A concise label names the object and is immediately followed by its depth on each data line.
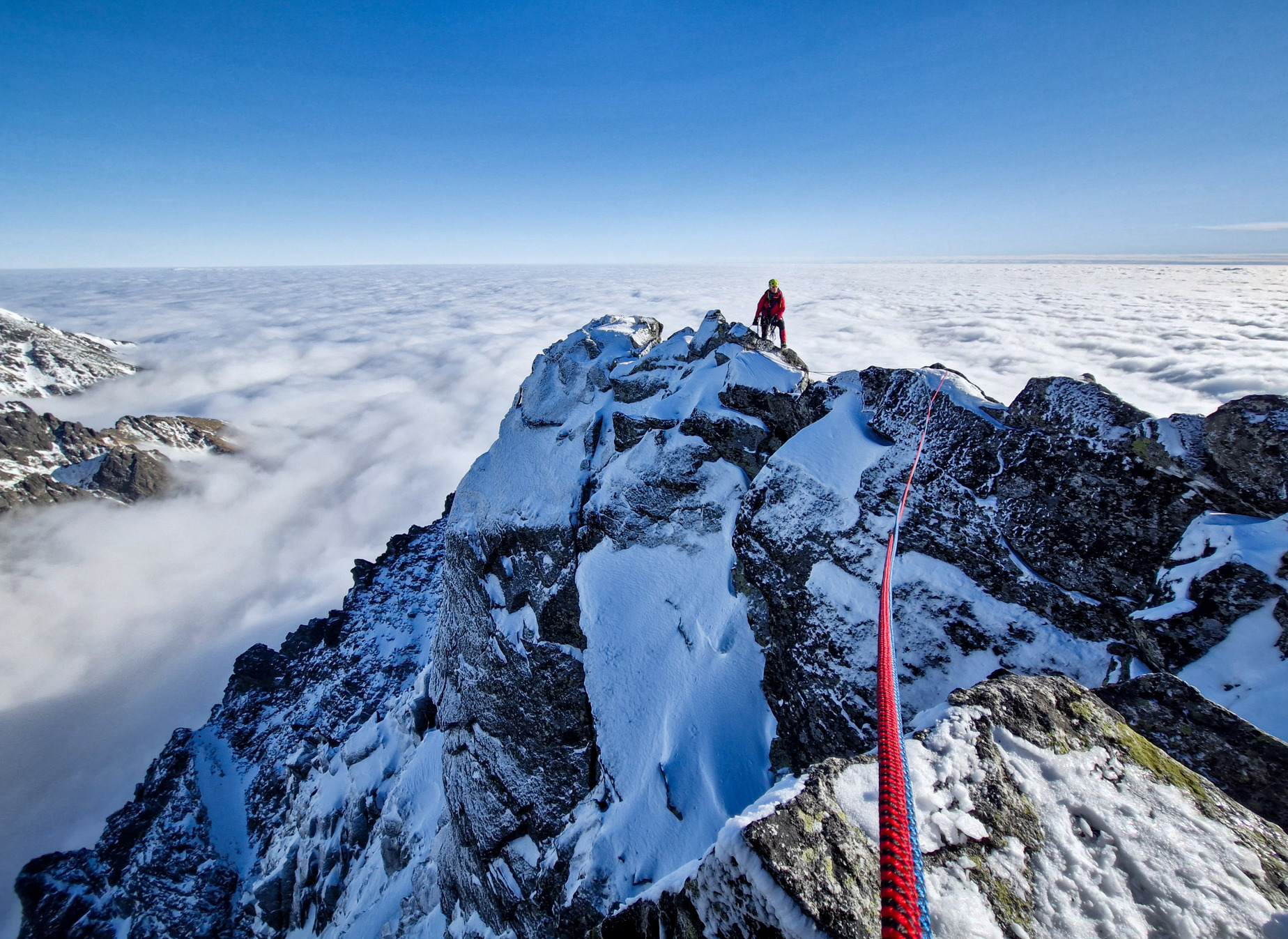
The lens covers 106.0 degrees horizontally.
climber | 19.05
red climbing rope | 3.00
